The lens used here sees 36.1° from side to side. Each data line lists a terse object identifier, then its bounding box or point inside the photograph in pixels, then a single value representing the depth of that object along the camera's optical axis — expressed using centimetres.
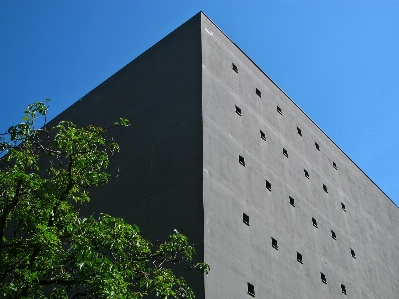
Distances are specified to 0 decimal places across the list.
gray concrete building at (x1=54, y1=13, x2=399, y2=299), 1738
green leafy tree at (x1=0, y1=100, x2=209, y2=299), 957
